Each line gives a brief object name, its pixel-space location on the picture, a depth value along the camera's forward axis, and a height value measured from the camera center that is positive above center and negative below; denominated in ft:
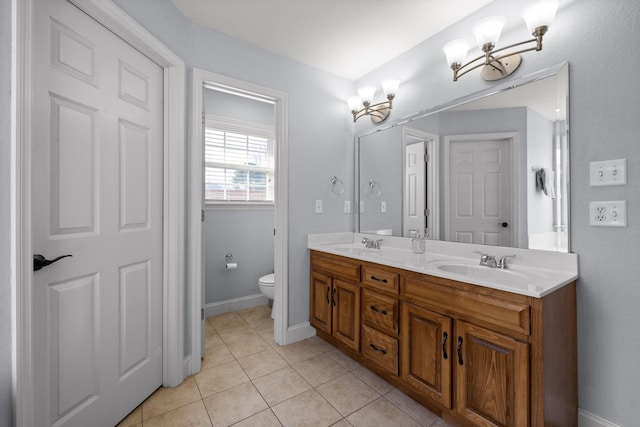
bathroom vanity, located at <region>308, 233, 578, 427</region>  3.63 -1.89
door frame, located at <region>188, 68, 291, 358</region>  6.24 +0.32
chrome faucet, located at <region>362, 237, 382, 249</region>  7.88 -0.85
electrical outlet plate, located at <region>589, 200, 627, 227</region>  4.09 +0.00
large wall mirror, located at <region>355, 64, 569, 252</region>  4.82 +0.98
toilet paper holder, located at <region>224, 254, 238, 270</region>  9.73 -1.77
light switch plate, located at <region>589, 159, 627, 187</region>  4.08 +0.63
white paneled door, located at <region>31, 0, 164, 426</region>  3.64 -0.08
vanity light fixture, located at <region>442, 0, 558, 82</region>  4.48 +3.18
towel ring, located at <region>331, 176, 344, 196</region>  8.63 +0.90
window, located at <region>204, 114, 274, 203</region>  10.02 +2.03
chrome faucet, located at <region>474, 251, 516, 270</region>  5.17 -0.91
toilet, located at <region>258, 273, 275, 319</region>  9.36 -2.46
